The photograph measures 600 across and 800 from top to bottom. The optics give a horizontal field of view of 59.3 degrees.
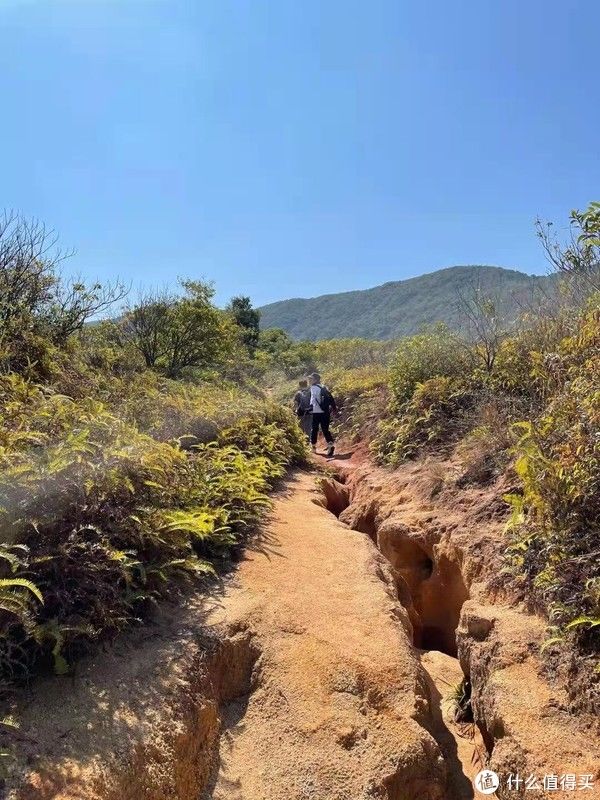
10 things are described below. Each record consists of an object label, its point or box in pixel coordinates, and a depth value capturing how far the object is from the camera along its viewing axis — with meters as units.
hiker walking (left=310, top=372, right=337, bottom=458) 12.25
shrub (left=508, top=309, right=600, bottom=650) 3.56
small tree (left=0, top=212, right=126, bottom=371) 7.93
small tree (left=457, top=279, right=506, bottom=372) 9.87
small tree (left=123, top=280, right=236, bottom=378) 15.61
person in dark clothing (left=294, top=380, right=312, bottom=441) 12.42
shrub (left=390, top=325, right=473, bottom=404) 10.79
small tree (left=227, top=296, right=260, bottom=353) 40.18
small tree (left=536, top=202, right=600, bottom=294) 7.70
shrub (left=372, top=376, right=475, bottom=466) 8.94
